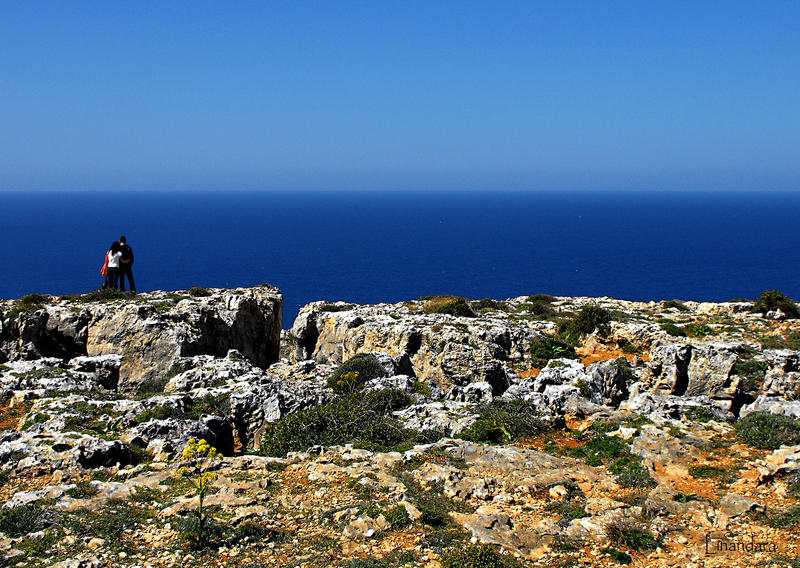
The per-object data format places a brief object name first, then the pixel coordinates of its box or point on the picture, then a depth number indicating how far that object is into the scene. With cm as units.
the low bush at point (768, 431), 1512
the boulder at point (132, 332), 2667
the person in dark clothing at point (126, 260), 3170
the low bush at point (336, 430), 1658
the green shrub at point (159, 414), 1738
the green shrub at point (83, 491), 1284
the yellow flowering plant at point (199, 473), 1112
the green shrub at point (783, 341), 2811
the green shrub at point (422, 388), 2150
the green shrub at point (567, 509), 1223
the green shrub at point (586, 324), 3196
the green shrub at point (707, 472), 1393
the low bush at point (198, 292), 3356
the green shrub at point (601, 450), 1525
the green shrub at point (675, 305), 3913
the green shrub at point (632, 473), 1363
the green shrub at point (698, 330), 3016
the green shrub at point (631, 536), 1106
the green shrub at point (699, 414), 1753
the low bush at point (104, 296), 3063
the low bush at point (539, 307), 3736
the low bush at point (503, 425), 1680
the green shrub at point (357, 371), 2172
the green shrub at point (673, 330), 3041
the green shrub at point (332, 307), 3556
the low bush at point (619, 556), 1067
